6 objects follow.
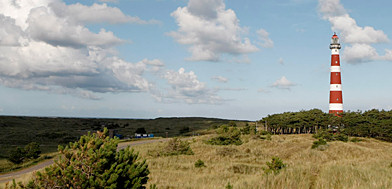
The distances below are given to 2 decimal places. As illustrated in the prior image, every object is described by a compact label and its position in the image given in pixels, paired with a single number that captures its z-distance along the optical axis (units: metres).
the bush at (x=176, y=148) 36.85
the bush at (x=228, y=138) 46.03
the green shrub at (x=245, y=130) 64.18
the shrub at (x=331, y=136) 49.78
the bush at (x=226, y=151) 34.91
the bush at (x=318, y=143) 39.11
